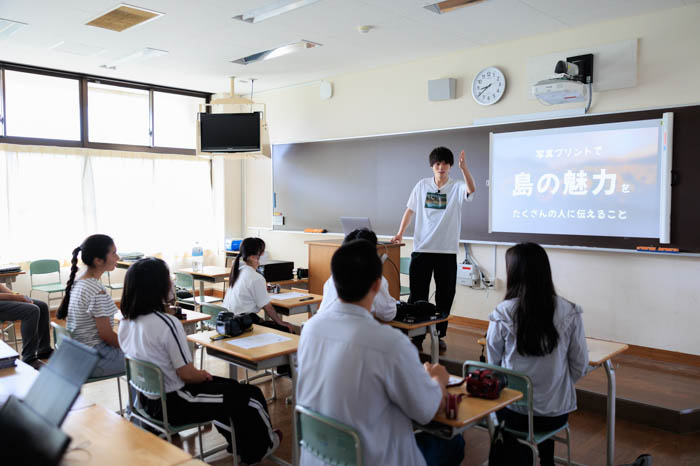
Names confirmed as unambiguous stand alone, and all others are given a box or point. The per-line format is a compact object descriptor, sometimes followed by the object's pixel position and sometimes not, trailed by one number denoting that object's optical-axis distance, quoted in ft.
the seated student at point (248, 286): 12.77
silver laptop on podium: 15.43
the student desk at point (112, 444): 5.24
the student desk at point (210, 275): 19.08
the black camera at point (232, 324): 10.22
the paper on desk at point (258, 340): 9.71
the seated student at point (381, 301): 11.03
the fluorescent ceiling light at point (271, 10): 15.02
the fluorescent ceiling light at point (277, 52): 19.17
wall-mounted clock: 18.53
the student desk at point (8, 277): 18.45
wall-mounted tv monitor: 24.57
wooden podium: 15.64
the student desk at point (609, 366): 9.06
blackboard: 15.02
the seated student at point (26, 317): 15.43
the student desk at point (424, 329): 11.39
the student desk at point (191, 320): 11.75
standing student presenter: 15.48
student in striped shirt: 10.56
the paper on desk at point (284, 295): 13.97
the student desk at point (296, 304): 13.35
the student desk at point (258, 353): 9.16
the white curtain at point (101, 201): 21.93
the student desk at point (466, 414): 6.11
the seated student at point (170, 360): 8.47
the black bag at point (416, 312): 11.71
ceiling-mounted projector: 16.28
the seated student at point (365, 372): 5.66
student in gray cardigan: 7.75
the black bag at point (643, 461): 8.64
